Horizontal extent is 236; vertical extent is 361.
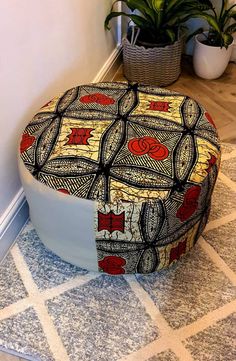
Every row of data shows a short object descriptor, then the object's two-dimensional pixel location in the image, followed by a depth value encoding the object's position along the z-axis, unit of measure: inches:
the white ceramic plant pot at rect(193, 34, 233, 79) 78.4
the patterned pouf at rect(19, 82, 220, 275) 38.5
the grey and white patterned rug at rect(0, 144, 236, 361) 40.4
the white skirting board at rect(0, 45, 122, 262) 48.9
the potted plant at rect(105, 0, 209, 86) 71.8
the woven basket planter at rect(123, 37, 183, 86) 75.0
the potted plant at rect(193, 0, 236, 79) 75.6
